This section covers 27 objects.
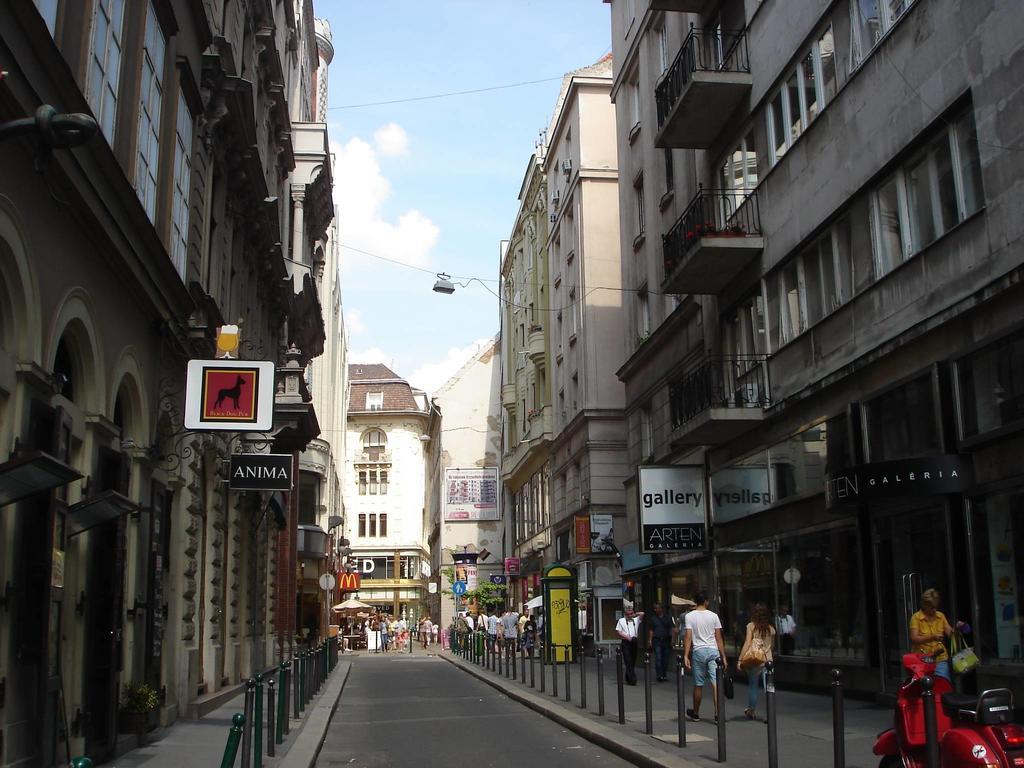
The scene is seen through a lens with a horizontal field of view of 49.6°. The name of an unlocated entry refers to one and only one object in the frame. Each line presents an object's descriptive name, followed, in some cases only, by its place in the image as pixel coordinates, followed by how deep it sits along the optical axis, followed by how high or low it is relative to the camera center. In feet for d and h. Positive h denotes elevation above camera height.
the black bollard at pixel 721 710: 34.81 -4.20
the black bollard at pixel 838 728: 27.37 -3.81
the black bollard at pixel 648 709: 42.70 -5.03
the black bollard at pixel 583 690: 54.75 -5.47
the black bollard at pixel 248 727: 29.07 -3.87
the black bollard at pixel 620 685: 45.12 -4.39
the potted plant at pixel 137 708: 43.75 -4.66
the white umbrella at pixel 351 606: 180.45 -3.44
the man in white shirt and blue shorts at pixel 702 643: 48.80 -2.91
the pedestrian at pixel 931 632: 38.11 -2.08
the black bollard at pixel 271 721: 37.11 -4.69
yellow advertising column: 99.35 -2.08
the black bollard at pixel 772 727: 30.48 -4.17
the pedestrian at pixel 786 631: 62.44 -3.17
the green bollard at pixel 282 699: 43.16 -4.41
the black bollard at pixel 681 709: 38.68 -4.58
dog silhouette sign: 47.85 +8.06
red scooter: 22.81 -3.42
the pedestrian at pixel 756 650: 46.98 -3.15
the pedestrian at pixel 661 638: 75.46 -4.11
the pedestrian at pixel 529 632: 119.89 -5.68
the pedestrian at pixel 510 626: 112.47 -4.71
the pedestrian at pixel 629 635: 72.08 -3.70
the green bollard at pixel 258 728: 33.22 -4.27
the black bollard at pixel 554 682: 63.24 -5.89
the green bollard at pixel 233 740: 21.38 -3.11
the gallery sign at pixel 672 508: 76.54 +4.71
